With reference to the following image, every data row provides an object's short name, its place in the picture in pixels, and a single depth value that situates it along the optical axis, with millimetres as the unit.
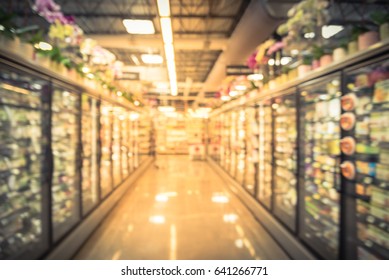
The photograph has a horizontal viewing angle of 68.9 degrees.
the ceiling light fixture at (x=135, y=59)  9848
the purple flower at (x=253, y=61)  5000
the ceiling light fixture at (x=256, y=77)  5283
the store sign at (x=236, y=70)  6121
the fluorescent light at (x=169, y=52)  4956
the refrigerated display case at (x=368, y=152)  2170
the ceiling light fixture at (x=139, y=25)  4216
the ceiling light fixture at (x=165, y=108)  13388
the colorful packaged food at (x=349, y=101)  2393
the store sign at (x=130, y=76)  6887
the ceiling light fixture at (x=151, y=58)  6992
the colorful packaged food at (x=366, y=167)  2271
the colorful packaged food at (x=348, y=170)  2412
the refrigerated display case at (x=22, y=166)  2438
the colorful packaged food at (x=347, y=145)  2404
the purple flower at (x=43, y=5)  3056
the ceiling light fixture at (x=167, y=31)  3373
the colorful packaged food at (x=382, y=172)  2159
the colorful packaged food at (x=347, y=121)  2406
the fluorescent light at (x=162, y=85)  11856
